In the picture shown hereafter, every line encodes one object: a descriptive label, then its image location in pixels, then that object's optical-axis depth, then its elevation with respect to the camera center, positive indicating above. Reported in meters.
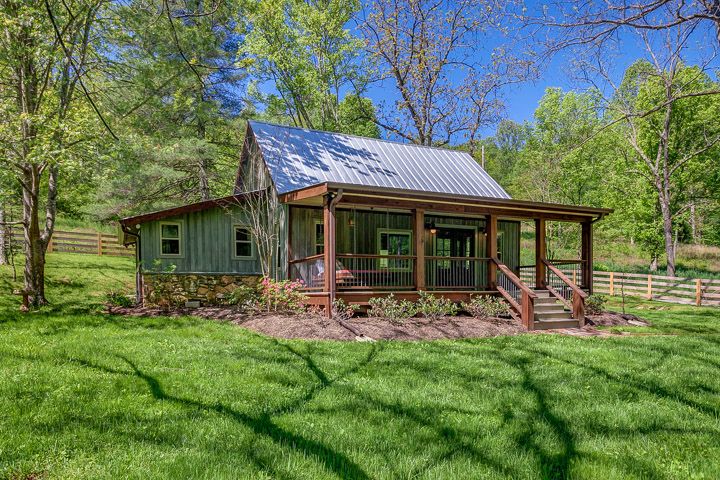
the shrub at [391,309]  10.04 -1.73
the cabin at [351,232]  11.12 +0.09
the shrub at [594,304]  12.35 -2.03
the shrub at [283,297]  10.64 -1.50
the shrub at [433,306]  10.59 -1.77
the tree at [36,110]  9.86 +3.24
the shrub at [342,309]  9.95 -1.72
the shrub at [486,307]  11.27 -1.90
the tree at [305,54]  24.20 +10.19
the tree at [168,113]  12.70 +4.90
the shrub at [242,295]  12.56 -1.73
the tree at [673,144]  22.39 +4.74
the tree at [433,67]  22.17 +8.65
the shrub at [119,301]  12.54 -1.84
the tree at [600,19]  7.44 +3.74
